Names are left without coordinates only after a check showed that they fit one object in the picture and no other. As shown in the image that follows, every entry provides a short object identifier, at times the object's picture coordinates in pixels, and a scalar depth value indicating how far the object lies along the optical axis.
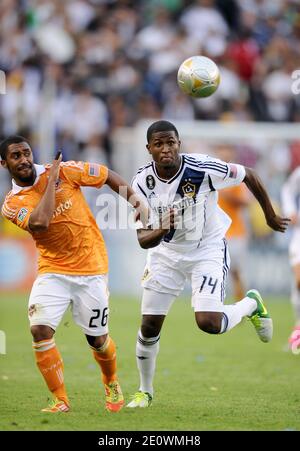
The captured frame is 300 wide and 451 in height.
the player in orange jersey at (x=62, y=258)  17.25
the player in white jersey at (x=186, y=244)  18.08
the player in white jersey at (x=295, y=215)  25.82
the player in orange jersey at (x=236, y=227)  34.72
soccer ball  19.41
